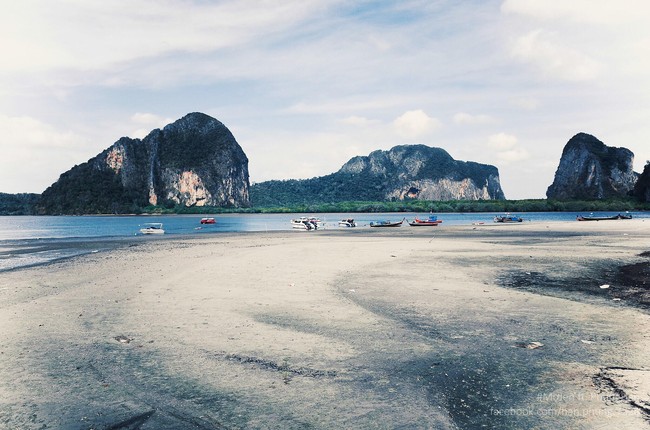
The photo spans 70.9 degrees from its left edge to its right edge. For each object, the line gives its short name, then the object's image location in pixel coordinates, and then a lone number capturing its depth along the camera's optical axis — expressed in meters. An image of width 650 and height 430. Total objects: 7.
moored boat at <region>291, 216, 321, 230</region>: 78.31
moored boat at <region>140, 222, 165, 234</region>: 74.12
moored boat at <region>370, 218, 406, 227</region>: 85.59
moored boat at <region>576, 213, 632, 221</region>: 97.53
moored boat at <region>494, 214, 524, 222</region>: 98.44
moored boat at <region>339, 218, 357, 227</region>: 91.86
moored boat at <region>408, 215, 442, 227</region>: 86.31
